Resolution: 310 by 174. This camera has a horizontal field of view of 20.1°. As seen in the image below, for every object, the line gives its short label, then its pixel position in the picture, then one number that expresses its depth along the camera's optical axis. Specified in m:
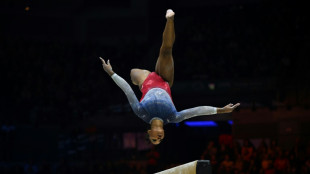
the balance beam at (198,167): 9.43
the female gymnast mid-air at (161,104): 10.10
